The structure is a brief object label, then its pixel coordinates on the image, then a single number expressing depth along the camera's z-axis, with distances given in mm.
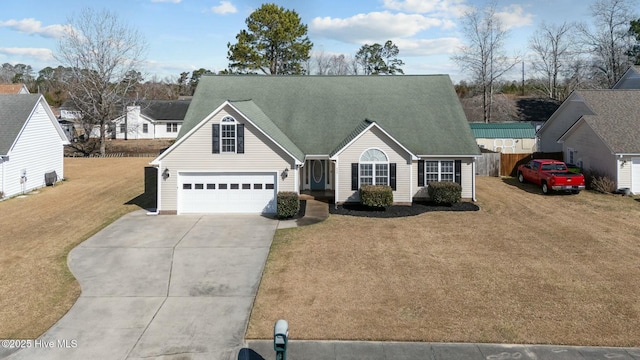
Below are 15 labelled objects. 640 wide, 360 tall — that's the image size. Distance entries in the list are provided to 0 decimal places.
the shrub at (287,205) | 20438
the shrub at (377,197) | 21812
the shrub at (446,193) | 22562
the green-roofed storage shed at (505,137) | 43312
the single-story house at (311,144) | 21984
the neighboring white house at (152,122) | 64438
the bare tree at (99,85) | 48312
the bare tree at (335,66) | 89188
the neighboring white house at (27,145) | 25734
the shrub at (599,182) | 25578
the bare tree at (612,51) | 55188
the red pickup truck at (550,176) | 25203
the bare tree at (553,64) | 60812
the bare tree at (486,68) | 52125
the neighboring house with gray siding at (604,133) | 25453
